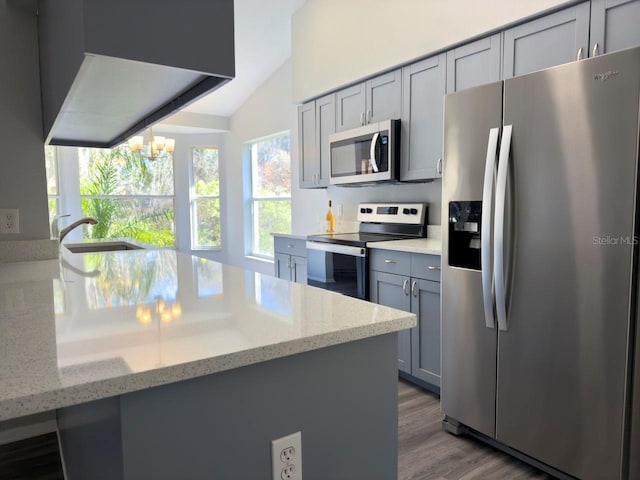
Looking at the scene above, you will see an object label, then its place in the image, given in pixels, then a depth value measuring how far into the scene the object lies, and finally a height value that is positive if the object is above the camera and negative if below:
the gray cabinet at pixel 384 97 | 3.20 +0.79
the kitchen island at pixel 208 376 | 0.74 -0.30
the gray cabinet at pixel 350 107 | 3.53 +0.78
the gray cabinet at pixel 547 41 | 2.12 +0.81
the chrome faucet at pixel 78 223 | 2.57 -0.09
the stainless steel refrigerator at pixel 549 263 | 1.63 -0.24
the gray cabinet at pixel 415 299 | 2.67 -0.59
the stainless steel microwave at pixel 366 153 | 3.19 +0.39
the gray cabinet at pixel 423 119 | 2.89 +0.57
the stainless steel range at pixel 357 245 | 3.14 -0.29
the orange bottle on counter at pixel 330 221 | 4.13 -0.14
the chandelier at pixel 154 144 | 4.33 +0.61
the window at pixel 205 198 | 6.67 +0.12
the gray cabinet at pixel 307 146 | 4.11 +0.55
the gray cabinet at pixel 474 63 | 2.52 +0.82
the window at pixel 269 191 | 5.52 +0.19
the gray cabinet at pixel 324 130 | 3.84 +0.65
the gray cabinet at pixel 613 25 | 1.94 +0.78
